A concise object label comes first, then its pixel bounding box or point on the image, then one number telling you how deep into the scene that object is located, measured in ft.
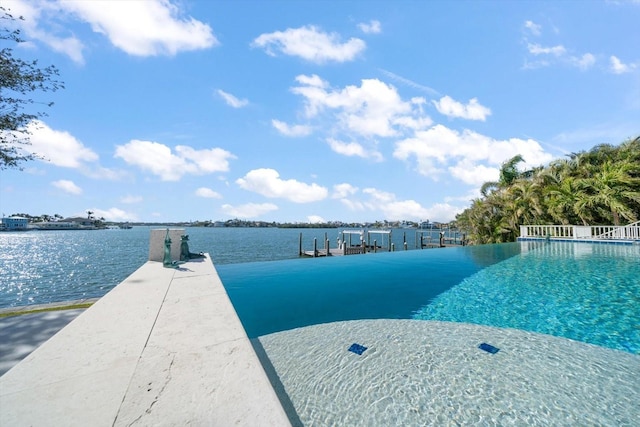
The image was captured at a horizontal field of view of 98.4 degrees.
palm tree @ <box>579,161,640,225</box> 51.52
